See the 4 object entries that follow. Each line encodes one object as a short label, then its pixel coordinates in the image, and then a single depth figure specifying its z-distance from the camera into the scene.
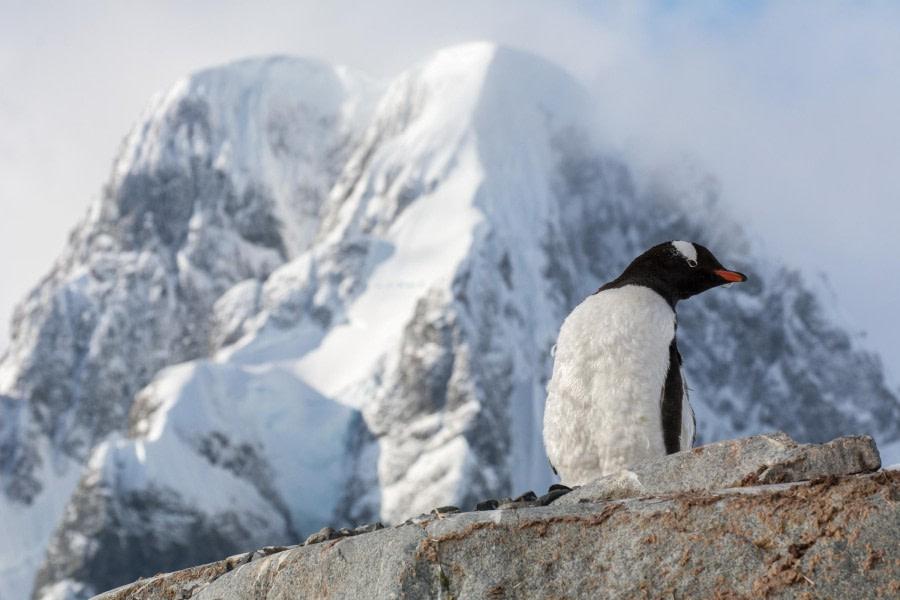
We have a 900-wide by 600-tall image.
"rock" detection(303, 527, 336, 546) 13.18
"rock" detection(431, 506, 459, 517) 12.32
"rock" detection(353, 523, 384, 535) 13.27
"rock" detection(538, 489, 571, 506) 13.00
